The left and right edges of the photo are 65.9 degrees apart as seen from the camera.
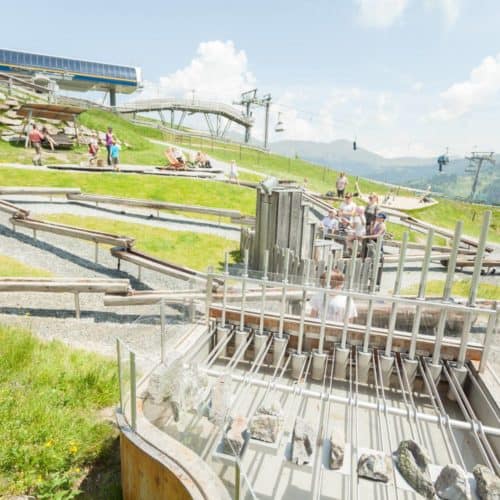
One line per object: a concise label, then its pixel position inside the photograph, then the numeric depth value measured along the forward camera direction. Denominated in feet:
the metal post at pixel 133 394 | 11.29
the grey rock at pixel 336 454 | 10.93
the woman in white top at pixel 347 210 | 38.06
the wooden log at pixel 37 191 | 43.83
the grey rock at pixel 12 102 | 87.98
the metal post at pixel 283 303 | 17.79
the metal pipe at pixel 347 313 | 17.21
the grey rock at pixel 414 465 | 10.18
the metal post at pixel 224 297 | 18.82
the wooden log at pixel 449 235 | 44.02
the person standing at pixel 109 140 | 66.39
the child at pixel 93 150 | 72.08
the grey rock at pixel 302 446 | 11.32
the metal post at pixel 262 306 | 18.34
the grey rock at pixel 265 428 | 11.43
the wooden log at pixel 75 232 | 29.12
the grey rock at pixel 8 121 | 81.00
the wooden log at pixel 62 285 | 22.56
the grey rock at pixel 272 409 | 11.75
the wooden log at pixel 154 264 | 25.85
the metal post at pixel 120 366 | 11.93
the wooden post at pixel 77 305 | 23.04
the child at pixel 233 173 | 69.05
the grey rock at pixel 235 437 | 10.02
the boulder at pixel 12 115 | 83.92
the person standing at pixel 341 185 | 67.67
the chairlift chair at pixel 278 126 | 121.34
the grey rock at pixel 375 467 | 10.57
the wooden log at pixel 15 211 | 34.81
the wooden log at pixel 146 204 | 45.19
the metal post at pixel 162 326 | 15.21
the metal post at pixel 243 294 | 18.34
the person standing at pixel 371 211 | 36.36
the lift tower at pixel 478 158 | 183.52
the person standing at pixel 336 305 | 18.06
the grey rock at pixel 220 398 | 11.51
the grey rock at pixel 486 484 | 9.78
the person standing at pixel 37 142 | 64.23
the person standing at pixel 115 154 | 65.89
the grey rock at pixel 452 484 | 9.82
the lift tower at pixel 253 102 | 180.59
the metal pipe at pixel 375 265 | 15.91
